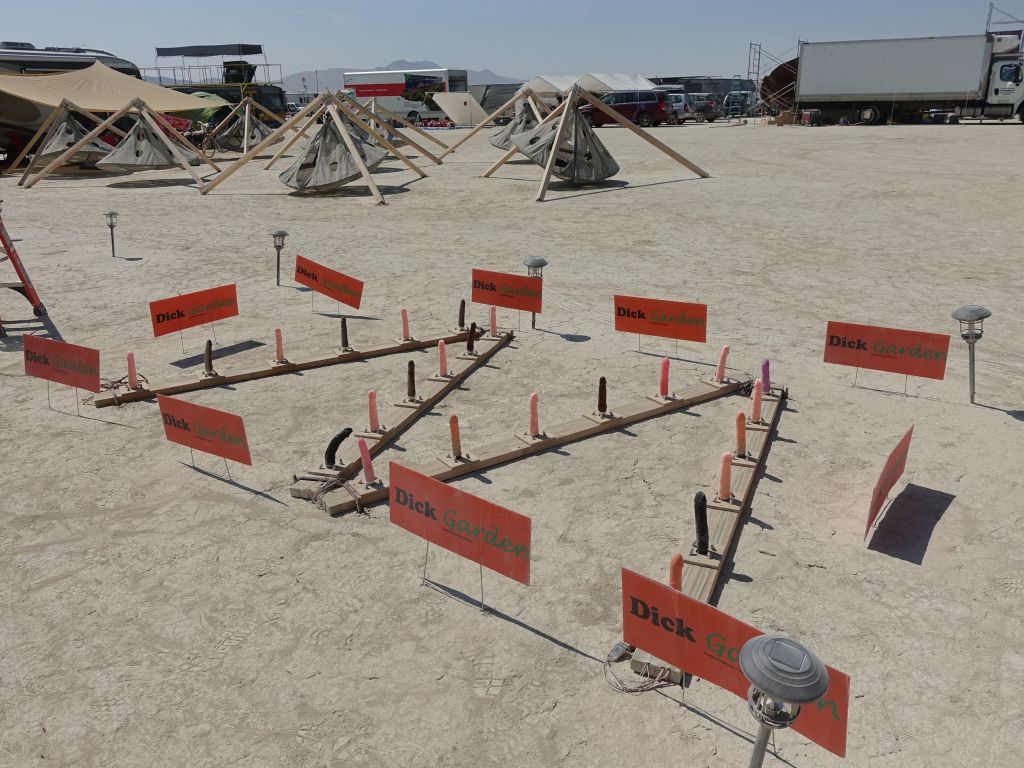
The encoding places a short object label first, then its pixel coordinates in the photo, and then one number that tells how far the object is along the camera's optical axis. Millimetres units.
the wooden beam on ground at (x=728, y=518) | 5281
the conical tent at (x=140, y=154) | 25562
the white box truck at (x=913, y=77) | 40344
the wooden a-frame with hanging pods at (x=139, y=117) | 25766
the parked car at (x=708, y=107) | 57250
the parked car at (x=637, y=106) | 46906
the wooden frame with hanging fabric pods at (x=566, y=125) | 21594
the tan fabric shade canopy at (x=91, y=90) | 30111
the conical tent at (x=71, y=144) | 27641
